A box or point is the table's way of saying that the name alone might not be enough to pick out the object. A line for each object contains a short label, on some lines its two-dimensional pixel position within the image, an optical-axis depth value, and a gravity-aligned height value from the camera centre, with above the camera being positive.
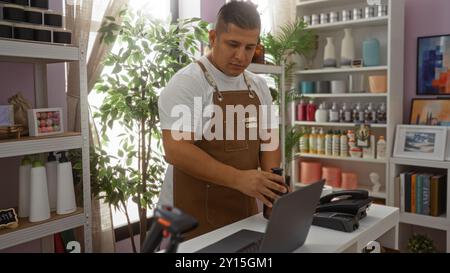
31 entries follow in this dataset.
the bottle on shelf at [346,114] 3.78 +0.01
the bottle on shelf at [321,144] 3.93 -0.28
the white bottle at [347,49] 3.75 +0.59
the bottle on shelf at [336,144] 3.82 -0.27
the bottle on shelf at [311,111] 3.99 +0.04
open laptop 0.93 -0.28
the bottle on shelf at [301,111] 4.04 +0.04
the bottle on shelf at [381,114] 3.58 +0.00
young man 1.49 -0.04
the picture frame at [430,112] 3.40 +0.02
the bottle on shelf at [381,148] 3.55 -0.29
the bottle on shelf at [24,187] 1.95 -0.33
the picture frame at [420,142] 3.27 -0.22
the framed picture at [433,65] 3.45 +0.41
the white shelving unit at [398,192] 3.21 -0.63
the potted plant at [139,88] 2.43 +0.17
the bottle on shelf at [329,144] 3.86 -0.27
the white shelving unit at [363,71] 3.45 +0.40
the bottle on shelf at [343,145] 3.78 -0.28
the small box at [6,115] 1.85 +0.01
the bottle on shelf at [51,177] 2.04 -0.30
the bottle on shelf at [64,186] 1.99 -0.34
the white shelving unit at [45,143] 1.73 -0.12
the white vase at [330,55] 3.87 +0.56
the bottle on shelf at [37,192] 1.89 -0.34
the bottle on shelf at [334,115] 3.83 +0.00
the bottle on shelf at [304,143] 4.04 -0.27
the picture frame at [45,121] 1.92 -0.02
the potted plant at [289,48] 3.71 +0.61
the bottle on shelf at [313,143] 3.96 -0.27
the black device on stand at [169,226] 0.60 -0.16
